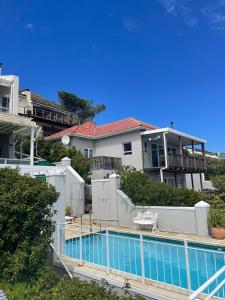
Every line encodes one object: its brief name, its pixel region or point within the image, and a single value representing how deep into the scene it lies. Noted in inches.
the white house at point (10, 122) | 770.2
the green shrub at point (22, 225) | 277.9
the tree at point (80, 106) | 2182.6
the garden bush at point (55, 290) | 233.1
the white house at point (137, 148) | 1029.2
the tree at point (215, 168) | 1609.3
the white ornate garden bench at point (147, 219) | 638.5
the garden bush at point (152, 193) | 688.4
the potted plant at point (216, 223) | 537.3
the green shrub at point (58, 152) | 984.3
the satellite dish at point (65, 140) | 1093.8
